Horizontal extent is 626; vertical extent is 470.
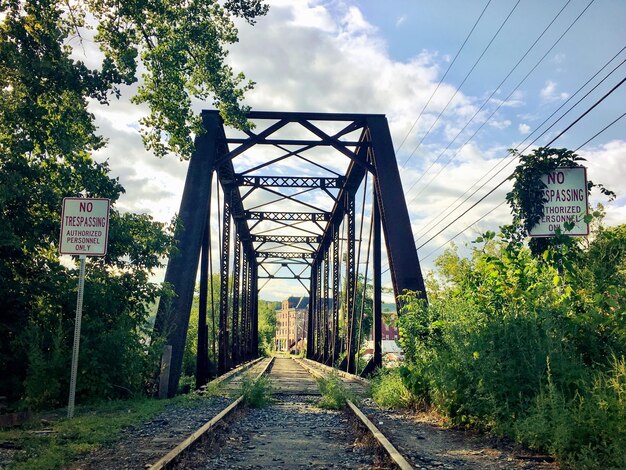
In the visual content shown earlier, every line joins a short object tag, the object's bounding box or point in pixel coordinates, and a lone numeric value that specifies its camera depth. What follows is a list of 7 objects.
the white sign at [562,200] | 6.92
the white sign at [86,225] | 7.79
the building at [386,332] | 113.32
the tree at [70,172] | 8.64
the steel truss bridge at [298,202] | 11.84
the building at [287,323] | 164.27
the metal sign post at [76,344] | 7.23
